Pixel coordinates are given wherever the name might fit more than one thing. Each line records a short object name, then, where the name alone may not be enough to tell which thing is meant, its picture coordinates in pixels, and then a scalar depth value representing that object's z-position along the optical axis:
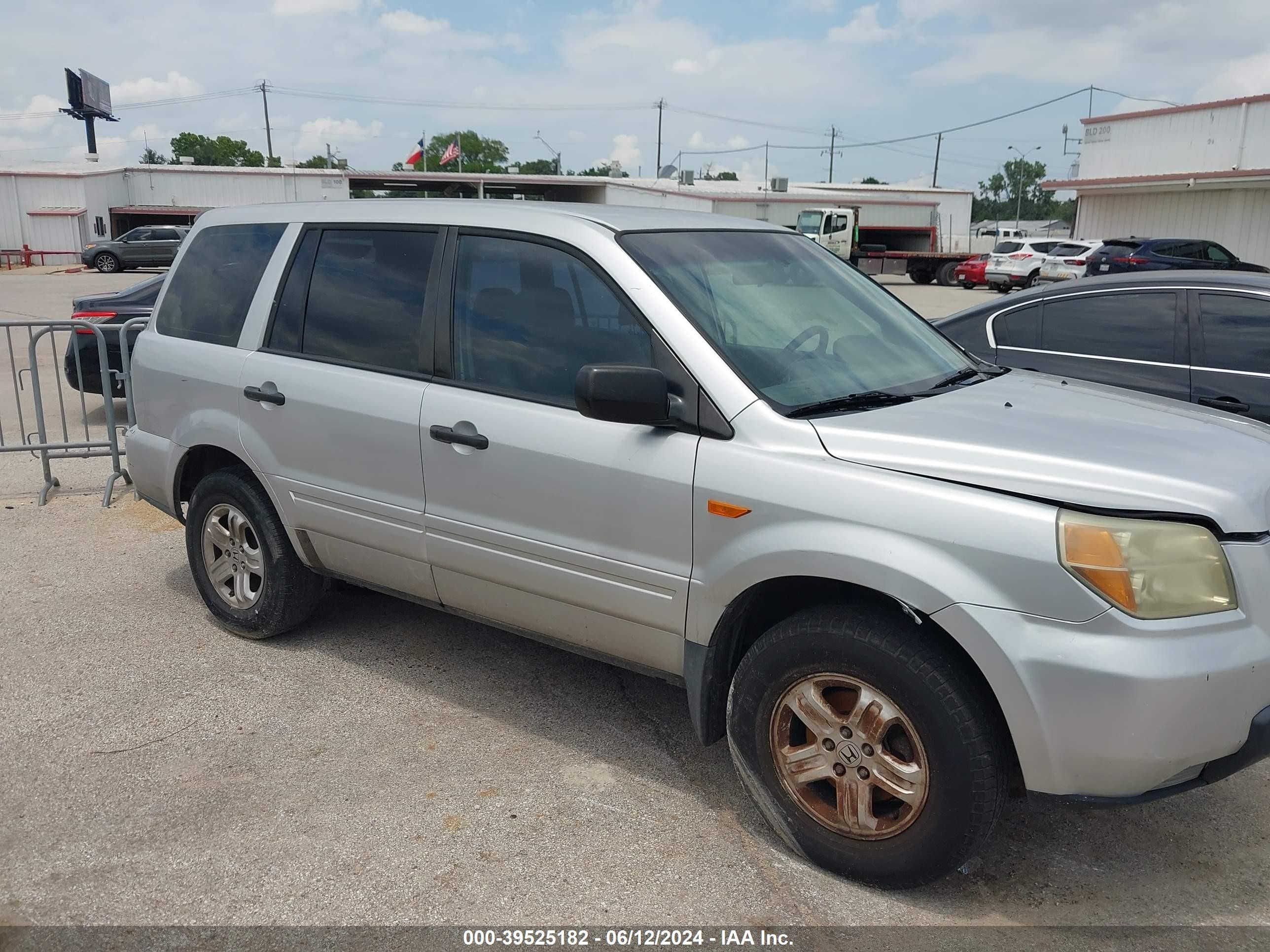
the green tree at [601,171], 70.48
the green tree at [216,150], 106.88
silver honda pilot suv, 2.62
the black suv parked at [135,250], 37.88
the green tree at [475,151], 103.94
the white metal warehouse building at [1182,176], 30.25
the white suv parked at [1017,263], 31.03
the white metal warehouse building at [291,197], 41.84
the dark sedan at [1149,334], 5.27
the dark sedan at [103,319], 9.41
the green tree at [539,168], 103.69
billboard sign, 63.16
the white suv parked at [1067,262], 28.88
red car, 33.75
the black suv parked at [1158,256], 24.22
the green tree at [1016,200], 126.31
